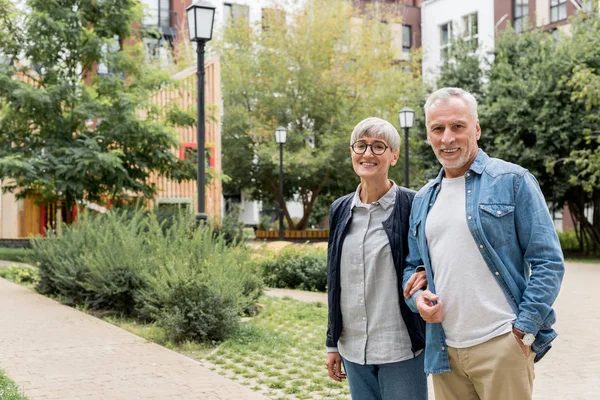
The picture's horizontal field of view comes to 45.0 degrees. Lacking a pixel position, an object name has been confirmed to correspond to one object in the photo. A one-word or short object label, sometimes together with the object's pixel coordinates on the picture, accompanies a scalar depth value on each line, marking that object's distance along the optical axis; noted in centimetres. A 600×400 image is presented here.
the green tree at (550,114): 2366
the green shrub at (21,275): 1431
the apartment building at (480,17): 3534
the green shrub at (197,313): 820
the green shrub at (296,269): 1416
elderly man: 273
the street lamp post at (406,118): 2178
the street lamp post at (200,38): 1111
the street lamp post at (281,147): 2802
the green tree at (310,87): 3225
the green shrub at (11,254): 1969
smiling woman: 320
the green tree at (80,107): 1814
